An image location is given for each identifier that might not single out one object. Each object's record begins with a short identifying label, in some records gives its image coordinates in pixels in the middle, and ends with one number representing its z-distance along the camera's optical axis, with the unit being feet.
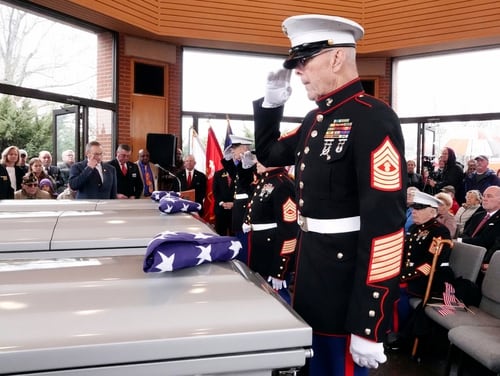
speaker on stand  26.18
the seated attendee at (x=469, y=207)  19.24
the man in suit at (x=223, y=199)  22.75
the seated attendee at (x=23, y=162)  19.90
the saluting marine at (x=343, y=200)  4.50
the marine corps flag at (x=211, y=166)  25.89
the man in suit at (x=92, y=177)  17.61
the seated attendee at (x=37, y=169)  20.01
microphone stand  23.58
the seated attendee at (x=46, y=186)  19.32
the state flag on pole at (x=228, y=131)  26.62
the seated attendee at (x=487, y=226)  15.01
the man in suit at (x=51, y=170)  22.68
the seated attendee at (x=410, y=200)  13.69
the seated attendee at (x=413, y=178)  26.27
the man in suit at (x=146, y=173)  24.74
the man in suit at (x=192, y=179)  25.73
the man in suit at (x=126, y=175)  23.09
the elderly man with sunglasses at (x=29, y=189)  16.79
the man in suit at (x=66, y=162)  23.62
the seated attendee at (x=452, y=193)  21.25
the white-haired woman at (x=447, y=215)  16.10
